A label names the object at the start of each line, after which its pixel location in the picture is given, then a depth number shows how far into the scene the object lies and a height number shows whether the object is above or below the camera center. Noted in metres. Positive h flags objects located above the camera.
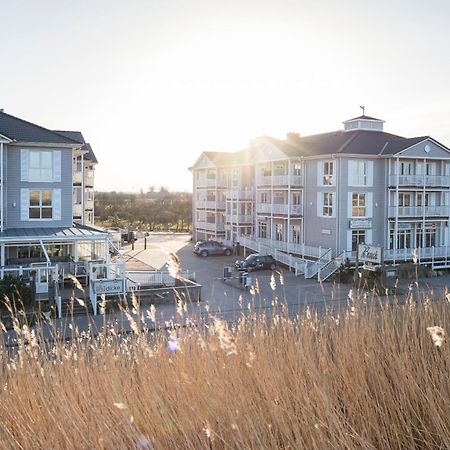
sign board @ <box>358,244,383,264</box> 26.58 -2.31
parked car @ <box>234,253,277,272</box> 32.06 -3.34
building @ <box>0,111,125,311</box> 24.80 +0.02
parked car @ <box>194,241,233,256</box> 39.72 -3.09
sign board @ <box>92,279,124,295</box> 20.77 -3.08
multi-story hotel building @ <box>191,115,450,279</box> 32.91 +0.64
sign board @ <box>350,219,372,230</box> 32.92 -1.02
